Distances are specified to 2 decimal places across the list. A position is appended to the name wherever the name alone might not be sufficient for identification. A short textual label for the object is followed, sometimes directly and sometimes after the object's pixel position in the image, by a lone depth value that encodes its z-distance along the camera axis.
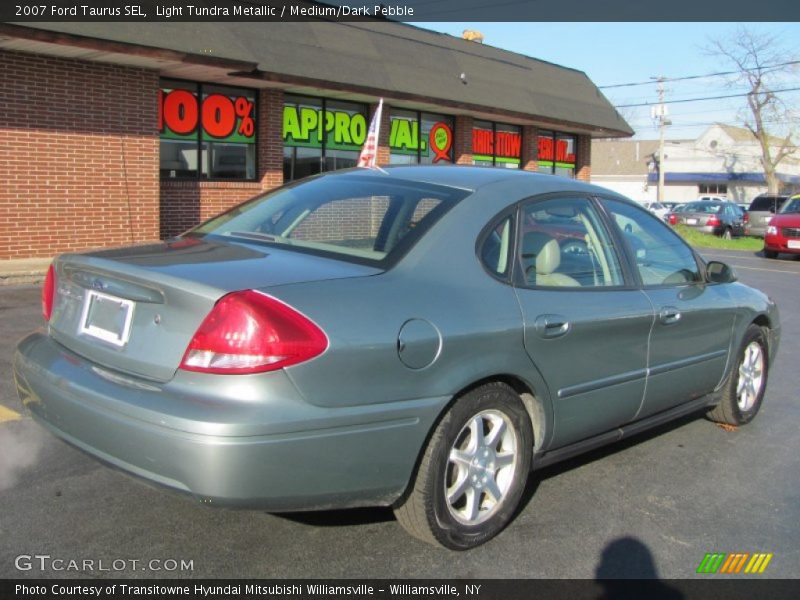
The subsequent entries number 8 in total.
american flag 11.34
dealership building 11.80
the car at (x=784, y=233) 20.06
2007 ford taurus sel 2.80
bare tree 44.59
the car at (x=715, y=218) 30.34
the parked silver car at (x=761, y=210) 28.77
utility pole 48.89
